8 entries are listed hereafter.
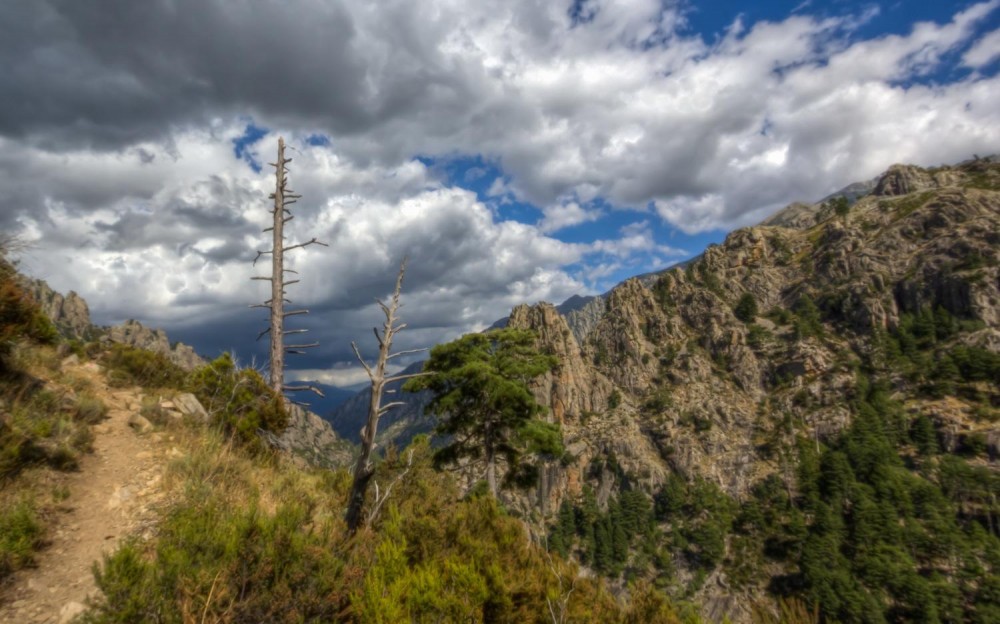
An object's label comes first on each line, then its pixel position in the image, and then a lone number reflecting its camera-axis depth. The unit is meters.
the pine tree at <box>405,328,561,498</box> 16.33
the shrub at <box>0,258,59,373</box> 6.72
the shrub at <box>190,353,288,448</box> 9.12
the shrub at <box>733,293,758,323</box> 136.75
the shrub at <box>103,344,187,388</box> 9.89
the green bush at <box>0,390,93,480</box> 5.62
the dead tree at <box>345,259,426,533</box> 5.12
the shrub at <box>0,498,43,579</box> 4.39
